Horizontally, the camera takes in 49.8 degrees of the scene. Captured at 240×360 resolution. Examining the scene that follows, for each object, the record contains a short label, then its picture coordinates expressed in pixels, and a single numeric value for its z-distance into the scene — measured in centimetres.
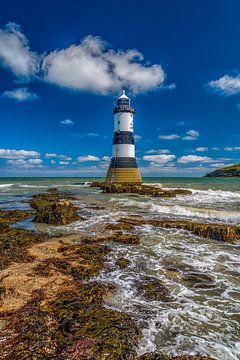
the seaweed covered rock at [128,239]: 807
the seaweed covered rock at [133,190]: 2484
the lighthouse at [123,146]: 3142
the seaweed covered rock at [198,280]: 513
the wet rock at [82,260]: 554
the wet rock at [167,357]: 299
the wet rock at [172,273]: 548
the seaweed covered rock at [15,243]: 645
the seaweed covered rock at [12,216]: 1132
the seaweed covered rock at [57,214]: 1113
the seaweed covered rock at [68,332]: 298
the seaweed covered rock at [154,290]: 450
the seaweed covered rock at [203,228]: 878
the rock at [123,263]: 600
